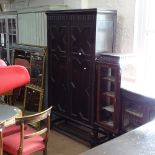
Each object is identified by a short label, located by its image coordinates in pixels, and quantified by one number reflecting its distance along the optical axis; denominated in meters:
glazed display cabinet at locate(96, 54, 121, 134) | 3.21
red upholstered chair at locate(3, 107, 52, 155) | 2.43
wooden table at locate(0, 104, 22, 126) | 2.69
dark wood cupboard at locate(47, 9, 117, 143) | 3.41
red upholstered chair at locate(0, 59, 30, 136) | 1.16
